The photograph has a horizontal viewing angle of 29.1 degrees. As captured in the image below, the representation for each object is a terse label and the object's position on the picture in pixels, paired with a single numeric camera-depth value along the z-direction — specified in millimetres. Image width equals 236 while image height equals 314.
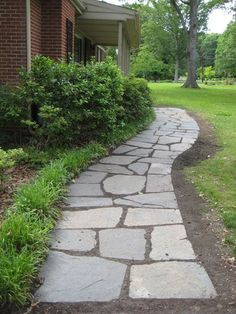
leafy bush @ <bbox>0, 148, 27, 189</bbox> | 4867
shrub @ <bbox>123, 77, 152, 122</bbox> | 9852
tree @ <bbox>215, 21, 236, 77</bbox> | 56656
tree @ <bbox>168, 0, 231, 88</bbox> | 30609
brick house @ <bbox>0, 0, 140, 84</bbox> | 7840
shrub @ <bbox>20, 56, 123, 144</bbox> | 6953
